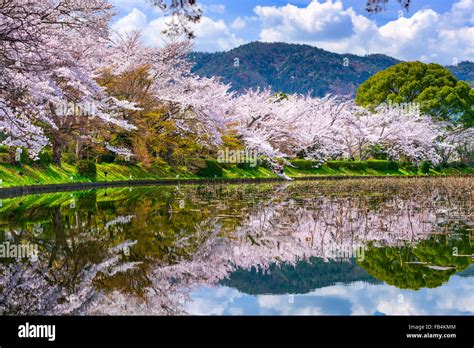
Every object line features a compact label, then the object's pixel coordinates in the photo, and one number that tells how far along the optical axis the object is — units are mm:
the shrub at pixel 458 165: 59950
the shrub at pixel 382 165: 50250
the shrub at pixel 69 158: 31873
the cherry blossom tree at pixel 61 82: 18922
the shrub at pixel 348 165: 47594
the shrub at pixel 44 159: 28312
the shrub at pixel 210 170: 37875
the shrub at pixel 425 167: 52625
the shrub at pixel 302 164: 45406
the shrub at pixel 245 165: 40812
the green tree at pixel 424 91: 60781
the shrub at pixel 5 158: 26688
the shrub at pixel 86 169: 30469
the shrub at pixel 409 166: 53259
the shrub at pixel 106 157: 35050
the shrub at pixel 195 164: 37938
